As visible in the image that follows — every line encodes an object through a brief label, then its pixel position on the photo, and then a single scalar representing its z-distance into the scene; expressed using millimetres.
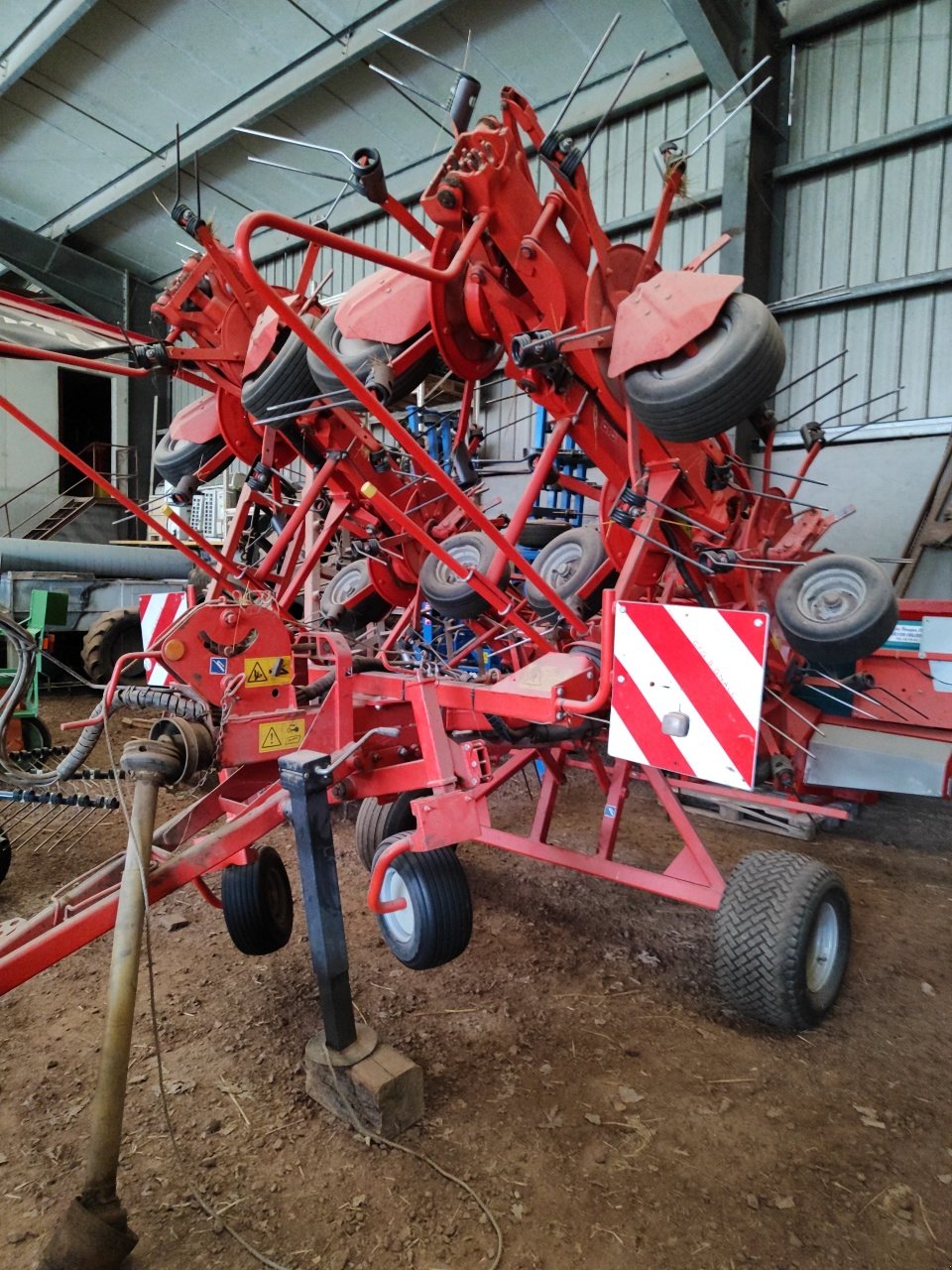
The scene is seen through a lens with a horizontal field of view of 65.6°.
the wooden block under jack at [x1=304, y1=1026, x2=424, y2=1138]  1753
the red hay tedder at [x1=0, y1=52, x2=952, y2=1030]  1935
